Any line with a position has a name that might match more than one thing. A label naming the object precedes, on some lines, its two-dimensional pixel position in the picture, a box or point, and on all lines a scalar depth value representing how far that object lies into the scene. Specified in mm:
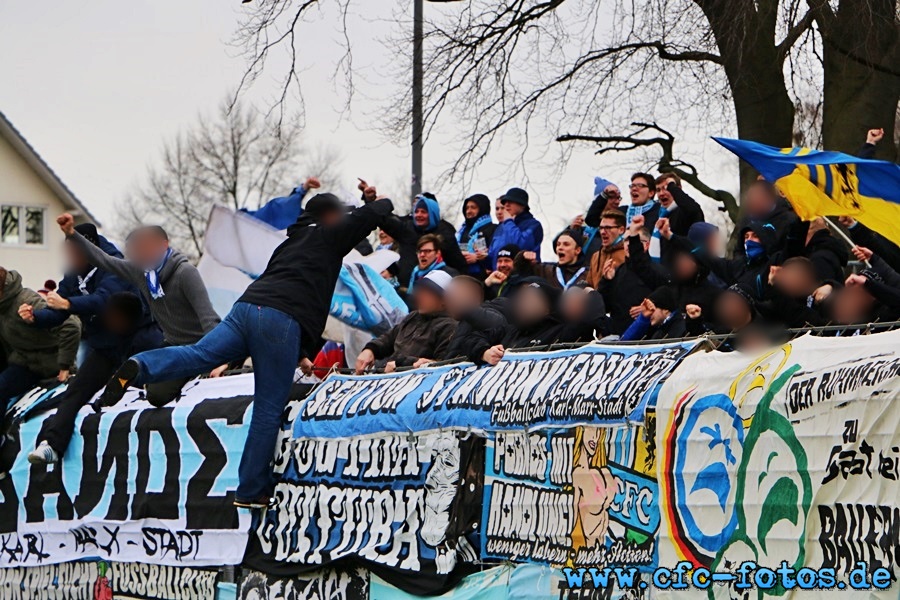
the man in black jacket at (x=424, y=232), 24406
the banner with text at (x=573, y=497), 13914
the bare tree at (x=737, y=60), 26562
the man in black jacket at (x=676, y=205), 22656
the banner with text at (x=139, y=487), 19328
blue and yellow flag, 16297
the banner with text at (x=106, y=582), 19594
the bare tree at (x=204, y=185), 89437
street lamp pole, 31094
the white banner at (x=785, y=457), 11883
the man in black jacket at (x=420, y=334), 19687
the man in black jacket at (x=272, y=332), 18016
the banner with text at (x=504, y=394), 14461
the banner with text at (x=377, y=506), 16078
